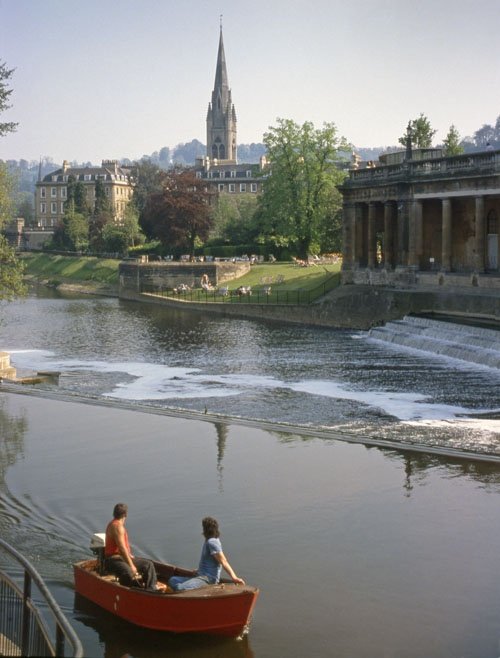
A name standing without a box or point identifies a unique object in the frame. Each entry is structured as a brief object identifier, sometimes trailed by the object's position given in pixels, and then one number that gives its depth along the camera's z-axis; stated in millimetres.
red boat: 14305
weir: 43844
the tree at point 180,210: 101625
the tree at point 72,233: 134125
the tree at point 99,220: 128750
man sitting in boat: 15148
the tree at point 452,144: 77750
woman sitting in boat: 14727
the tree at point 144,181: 161125
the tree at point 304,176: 89125
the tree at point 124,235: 120438
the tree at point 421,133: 82281
